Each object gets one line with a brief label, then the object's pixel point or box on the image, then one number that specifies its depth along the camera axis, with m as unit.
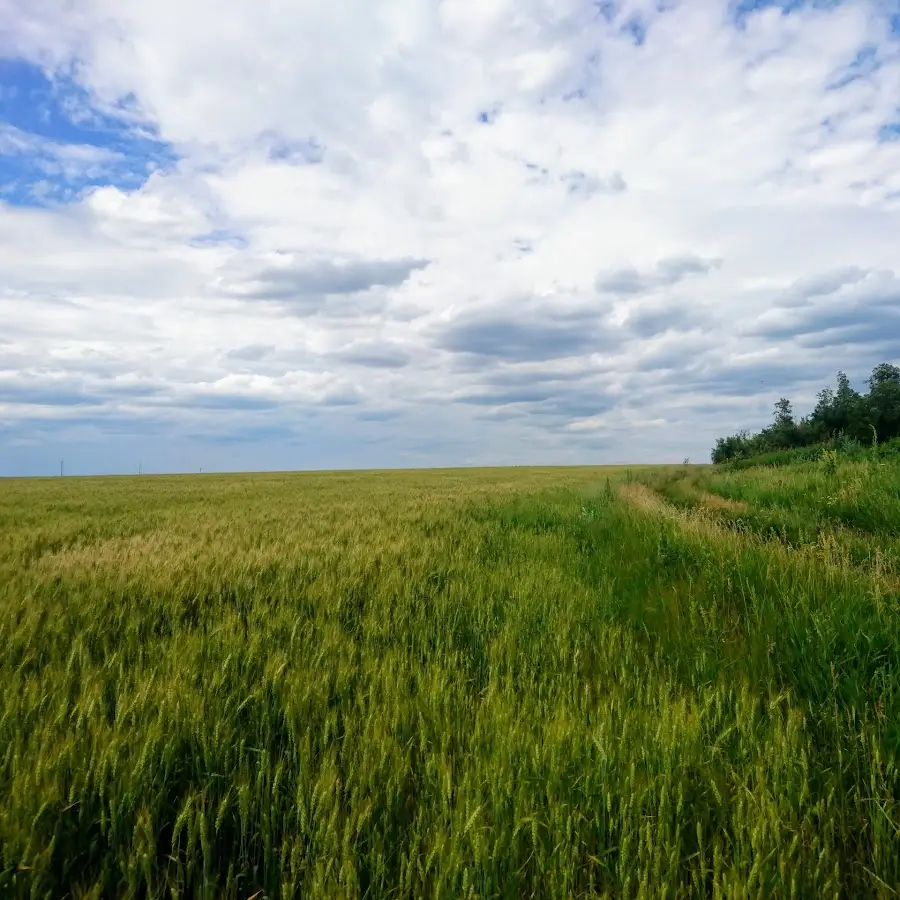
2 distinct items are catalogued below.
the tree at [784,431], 33.97
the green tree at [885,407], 26.85
